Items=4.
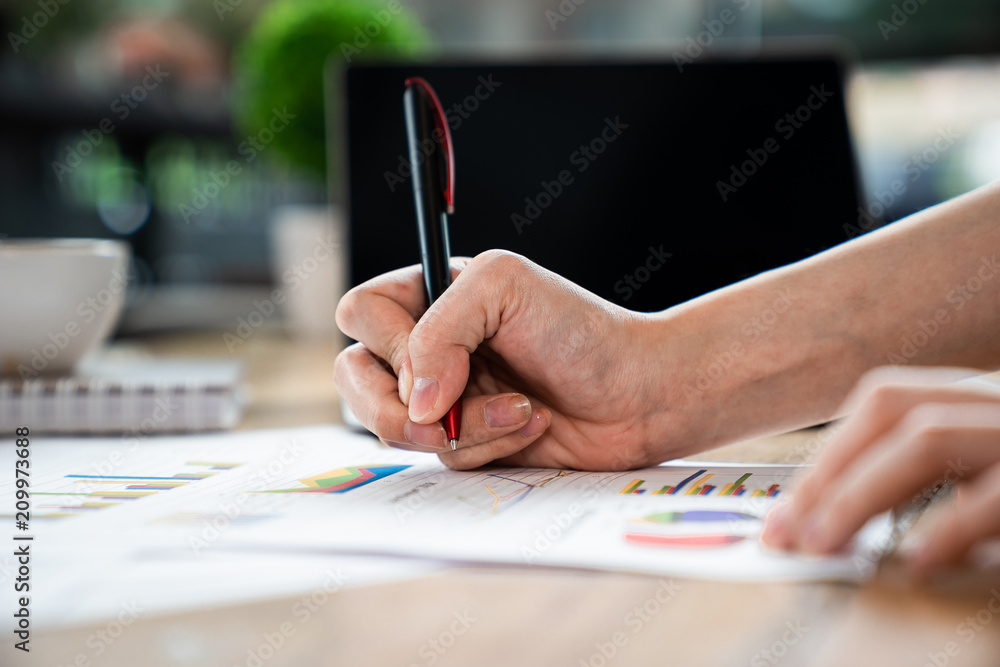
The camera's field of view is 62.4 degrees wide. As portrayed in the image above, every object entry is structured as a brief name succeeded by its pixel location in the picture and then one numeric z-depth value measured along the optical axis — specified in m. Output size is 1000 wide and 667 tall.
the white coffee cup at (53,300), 0.88
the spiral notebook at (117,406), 0.72
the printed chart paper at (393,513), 0.34
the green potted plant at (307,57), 1.42
